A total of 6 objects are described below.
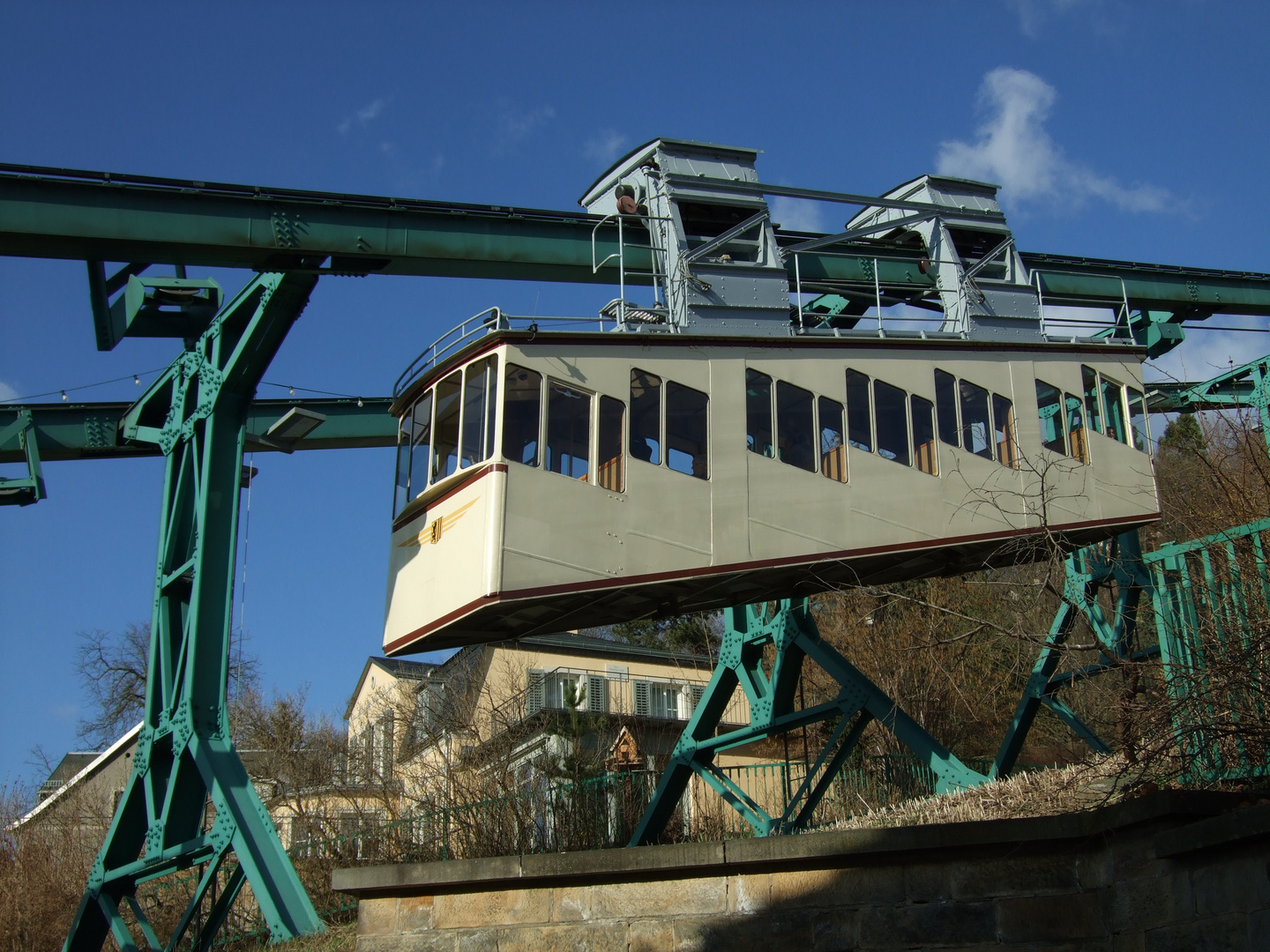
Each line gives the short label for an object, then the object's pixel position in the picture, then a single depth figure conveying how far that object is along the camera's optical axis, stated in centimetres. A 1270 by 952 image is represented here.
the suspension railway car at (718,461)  1105
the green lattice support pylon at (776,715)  1454
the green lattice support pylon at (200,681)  1350
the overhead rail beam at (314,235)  1392
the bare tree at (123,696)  3784
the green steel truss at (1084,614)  1590
